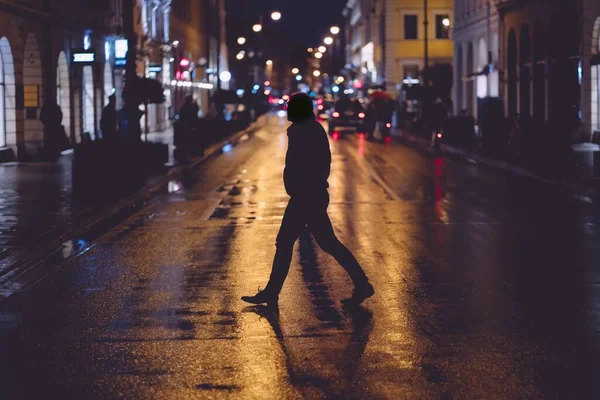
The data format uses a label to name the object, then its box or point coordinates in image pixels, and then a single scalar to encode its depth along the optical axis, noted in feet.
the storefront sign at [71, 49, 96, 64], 125.70
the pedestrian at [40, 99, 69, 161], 114.11
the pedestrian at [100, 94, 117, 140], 108.58
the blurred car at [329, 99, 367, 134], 193.88
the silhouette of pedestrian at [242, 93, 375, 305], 33.73
